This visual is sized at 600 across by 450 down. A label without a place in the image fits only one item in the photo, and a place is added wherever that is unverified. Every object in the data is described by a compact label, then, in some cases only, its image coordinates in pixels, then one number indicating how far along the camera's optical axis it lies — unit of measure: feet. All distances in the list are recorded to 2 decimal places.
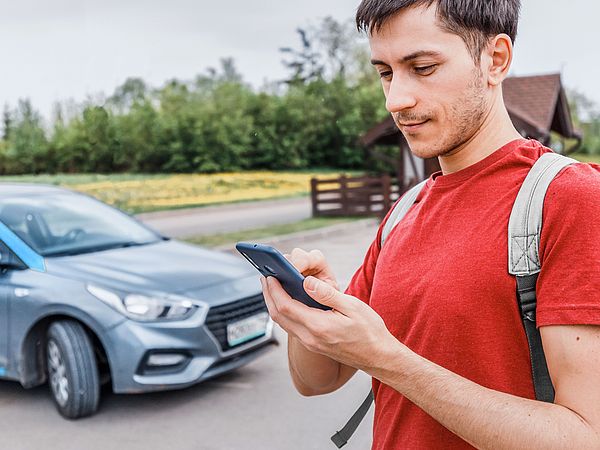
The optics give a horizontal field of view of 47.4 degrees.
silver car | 14.75
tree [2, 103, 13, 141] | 133.56
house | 65.92
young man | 3.69
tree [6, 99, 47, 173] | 124.06
